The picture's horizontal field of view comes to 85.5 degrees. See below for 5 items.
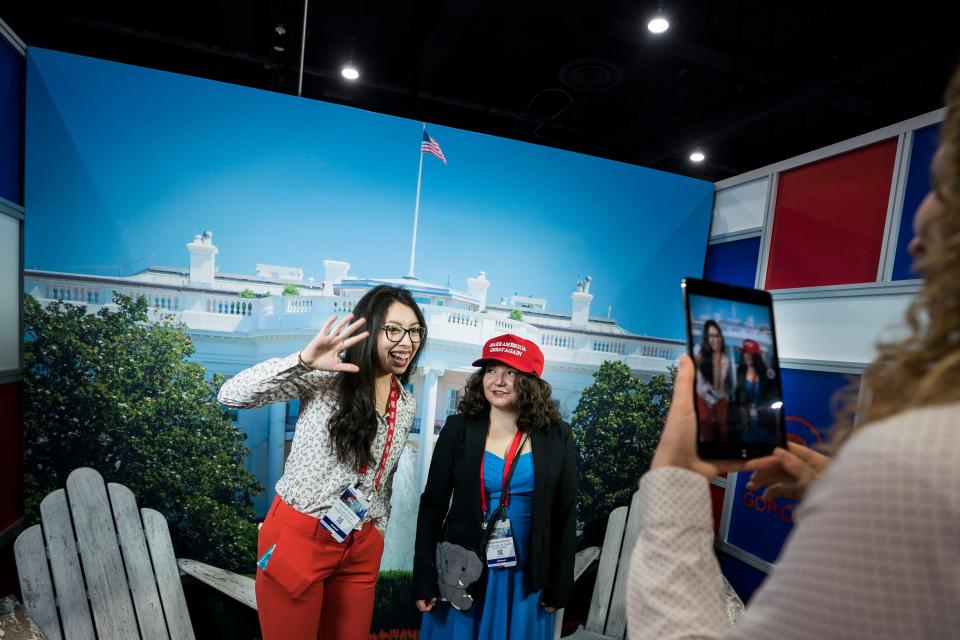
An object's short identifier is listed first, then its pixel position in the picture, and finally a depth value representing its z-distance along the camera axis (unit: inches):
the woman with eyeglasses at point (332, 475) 75.2
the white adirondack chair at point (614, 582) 117.7
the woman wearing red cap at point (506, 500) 90.7
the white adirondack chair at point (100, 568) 87.3
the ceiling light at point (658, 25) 125.2
